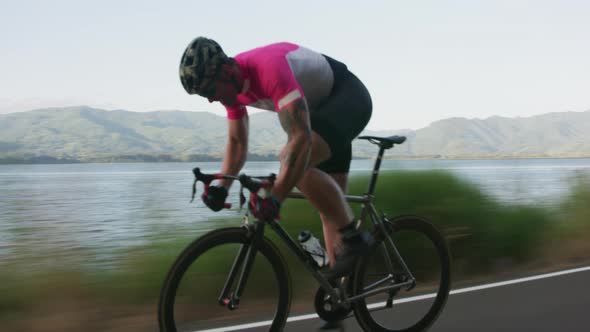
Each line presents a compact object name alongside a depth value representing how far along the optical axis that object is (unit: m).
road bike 3.13
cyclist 3.06
